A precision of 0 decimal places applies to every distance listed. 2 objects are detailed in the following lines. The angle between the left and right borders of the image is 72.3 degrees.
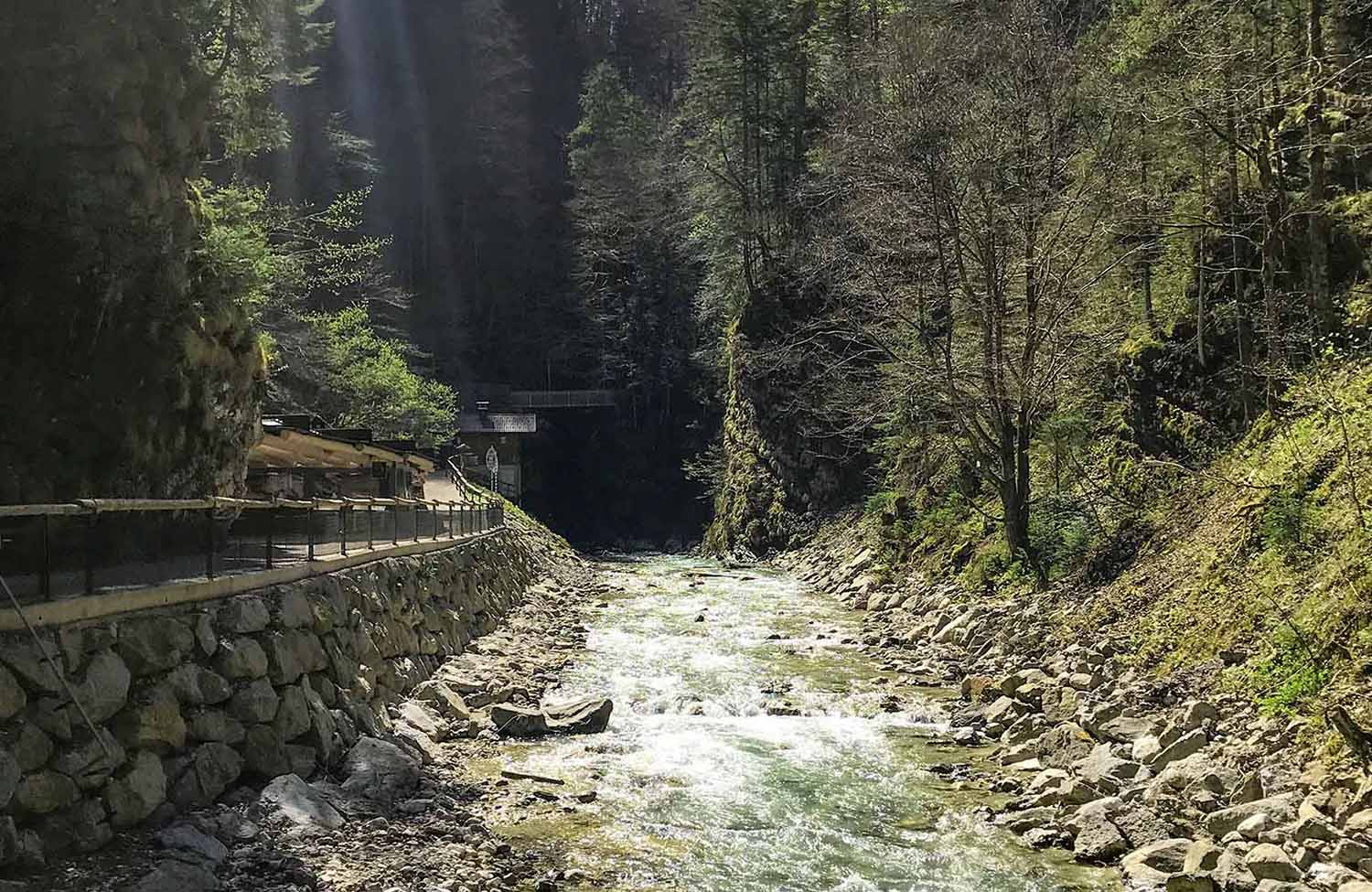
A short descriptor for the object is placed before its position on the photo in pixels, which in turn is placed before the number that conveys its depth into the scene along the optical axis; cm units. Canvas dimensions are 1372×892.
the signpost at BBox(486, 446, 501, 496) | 3982
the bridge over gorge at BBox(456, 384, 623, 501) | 5125
